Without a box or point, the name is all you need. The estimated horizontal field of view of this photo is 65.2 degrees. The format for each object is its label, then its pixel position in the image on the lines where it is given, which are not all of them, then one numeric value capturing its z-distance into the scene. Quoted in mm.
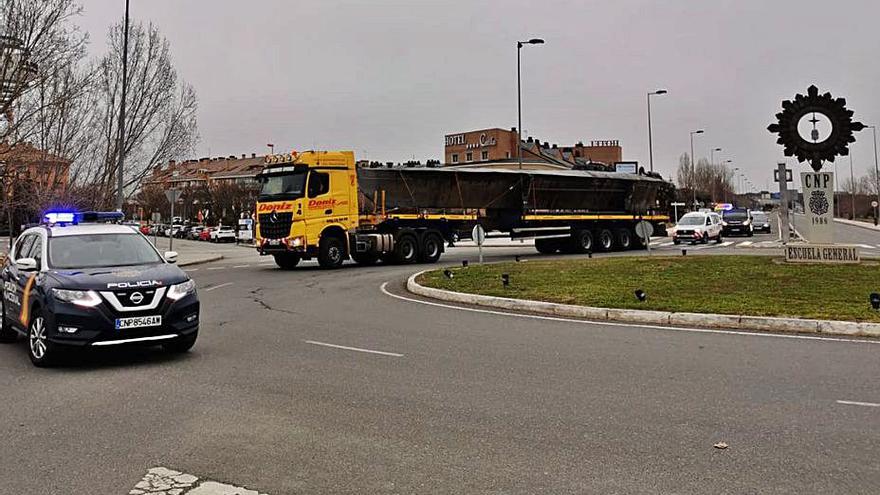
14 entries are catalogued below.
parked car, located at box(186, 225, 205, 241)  73938
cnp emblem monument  18219
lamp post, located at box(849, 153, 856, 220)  84250
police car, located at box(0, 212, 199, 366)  7211
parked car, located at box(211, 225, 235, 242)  65188
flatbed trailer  21891
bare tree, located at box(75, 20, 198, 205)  26469
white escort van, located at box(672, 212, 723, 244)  36219
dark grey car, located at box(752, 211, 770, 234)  51531
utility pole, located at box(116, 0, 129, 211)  24578
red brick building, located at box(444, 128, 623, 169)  99562
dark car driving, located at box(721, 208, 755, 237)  45031
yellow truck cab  21688
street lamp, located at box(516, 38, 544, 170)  34594
